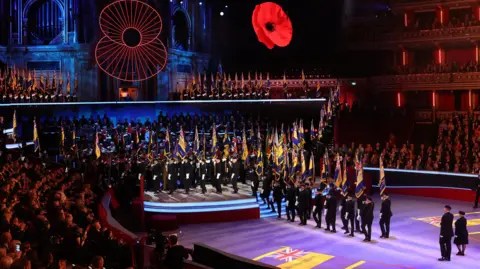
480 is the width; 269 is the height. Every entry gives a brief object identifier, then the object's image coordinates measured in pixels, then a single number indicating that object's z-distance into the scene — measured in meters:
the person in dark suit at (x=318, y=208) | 23.27
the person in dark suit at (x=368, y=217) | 20.95
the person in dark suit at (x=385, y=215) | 20.92
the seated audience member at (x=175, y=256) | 11.92
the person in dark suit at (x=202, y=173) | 27.64
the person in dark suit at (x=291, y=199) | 24.39
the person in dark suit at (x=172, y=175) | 27.39
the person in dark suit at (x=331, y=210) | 22.55
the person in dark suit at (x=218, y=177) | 27.78
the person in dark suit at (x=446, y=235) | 18.16
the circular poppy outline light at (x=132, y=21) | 40.28
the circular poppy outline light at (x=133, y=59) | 40.75
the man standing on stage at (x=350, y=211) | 21.84
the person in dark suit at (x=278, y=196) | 25.40
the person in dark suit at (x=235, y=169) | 27.61
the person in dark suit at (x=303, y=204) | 23.78
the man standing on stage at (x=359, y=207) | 21.52
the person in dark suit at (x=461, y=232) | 18.58
